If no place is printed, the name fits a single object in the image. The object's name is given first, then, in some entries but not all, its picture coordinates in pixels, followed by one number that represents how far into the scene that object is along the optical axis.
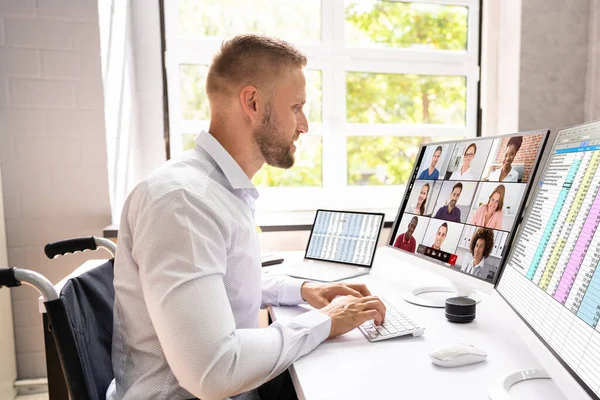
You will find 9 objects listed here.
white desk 0.67
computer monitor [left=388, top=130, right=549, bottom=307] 0.92
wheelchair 0.73
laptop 1.41
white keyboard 0.87
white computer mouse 0.74
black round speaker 0.97
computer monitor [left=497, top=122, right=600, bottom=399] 0.50
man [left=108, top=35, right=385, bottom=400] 0.69
